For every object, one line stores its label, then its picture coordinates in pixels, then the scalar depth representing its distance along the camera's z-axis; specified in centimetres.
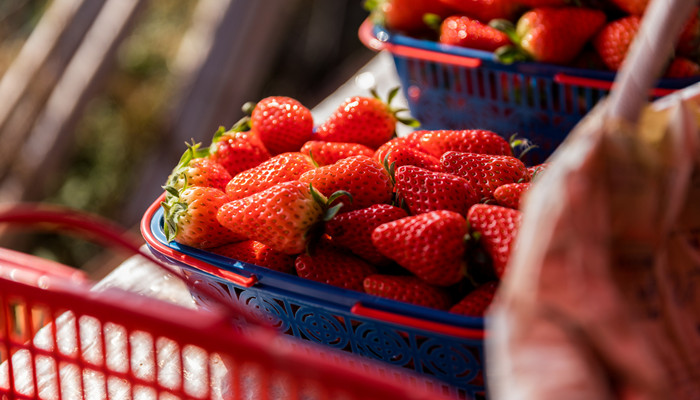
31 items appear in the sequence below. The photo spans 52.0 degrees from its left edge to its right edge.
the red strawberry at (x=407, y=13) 136
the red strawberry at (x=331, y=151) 93
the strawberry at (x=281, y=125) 98
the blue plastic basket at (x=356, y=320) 65
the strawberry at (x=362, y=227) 77
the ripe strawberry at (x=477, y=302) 68
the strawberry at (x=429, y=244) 71
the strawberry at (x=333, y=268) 75
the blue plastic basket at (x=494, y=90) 112
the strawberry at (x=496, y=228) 68
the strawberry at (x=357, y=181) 81
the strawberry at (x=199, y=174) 88
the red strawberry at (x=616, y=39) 113
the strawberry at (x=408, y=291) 71
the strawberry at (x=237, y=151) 94
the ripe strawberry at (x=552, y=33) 115
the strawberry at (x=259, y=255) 80
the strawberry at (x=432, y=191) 77
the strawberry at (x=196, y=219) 80
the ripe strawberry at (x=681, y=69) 111
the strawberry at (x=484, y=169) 82
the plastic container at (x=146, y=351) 45
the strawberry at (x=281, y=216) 76
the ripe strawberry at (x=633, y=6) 117
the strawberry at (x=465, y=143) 92
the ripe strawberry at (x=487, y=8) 126
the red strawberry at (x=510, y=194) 76
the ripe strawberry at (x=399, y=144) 91
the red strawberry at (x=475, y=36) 124
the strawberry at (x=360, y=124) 99
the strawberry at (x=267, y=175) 85
